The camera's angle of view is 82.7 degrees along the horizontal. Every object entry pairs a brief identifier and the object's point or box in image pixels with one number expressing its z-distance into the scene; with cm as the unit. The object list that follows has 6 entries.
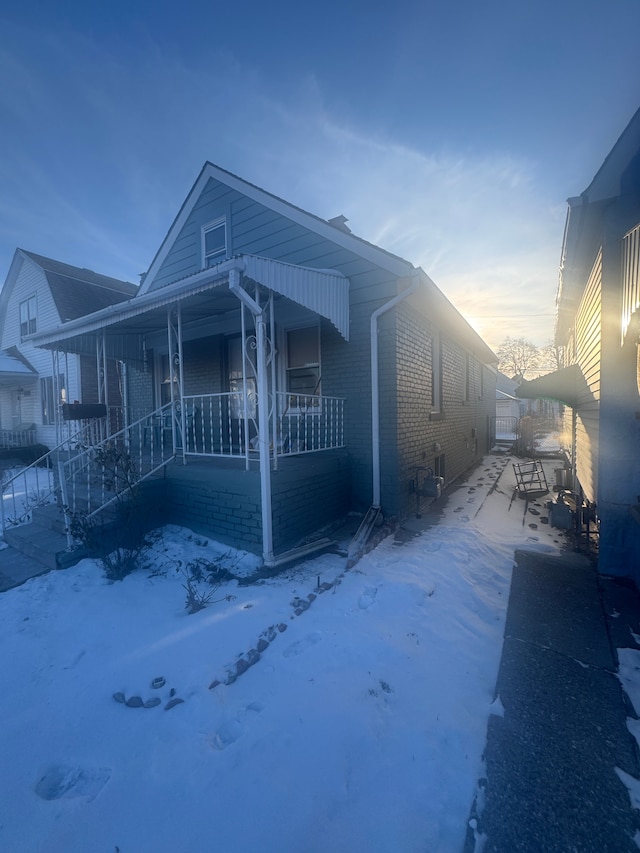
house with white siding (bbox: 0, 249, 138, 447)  1492
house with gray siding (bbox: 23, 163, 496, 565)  473
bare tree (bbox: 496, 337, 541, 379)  4962
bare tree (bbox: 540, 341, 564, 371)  4438
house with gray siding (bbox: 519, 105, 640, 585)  373
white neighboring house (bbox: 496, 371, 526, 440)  2800
